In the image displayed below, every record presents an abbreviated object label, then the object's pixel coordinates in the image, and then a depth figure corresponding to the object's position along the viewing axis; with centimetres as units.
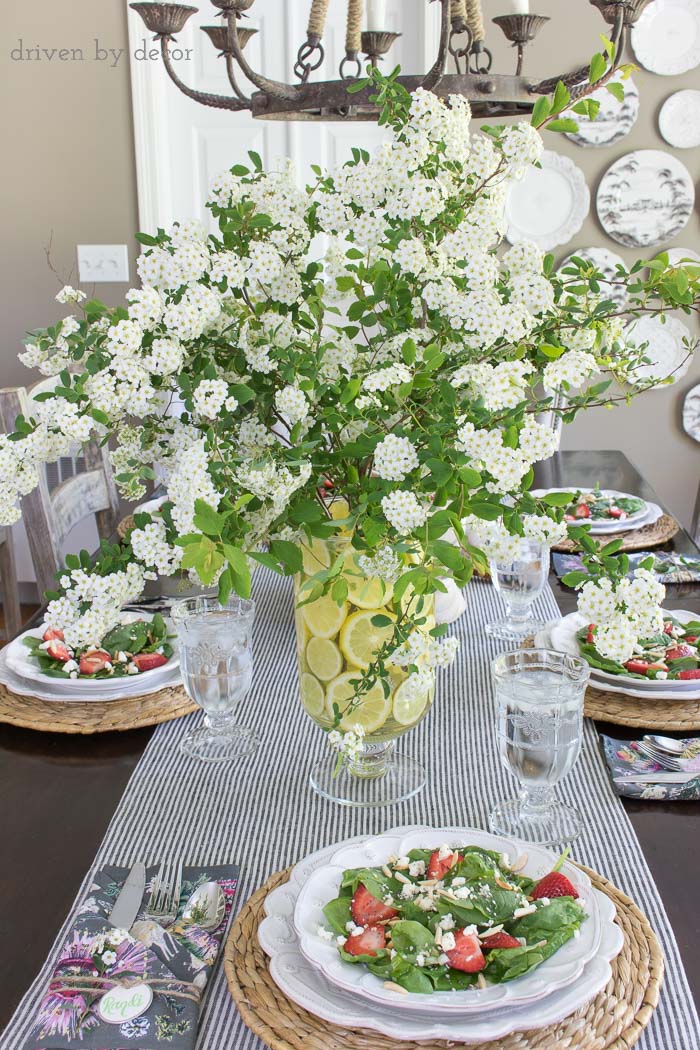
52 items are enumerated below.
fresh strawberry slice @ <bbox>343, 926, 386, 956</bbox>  74
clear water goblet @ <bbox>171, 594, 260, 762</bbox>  112
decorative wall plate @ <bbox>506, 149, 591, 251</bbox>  342
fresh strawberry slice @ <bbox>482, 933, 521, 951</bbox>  74
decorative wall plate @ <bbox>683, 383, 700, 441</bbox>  355
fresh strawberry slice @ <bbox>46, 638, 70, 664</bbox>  129
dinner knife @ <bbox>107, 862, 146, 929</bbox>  83
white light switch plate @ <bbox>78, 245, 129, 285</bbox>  349
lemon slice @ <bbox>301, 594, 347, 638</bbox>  105
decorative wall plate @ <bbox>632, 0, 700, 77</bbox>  326
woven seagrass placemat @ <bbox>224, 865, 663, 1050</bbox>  70
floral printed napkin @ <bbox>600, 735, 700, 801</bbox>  105
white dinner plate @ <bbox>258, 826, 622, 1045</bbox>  69
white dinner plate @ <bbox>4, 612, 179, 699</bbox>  124
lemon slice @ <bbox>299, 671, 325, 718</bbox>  108
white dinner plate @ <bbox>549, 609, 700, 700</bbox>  121
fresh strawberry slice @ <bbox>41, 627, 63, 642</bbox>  133
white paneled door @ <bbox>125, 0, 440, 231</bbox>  334
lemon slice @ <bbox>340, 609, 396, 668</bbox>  104
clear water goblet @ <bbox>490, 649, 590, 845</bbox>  98
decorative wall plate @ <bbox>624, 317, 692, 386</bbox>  355
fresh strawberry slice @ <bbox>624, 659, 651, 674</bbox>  126
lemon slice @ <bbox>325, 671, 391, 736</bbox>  106
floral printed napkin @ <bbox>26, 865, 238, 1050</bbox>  71
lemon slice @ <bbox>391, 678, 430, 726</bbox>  107
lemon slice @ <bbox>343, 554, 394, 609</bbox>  102
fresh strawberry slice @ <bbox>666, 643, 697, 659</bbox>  130
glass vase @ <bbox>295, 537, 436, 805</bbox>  103
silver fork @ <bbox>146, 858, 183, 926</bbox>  85
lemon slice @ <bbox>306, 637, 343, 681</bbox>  106
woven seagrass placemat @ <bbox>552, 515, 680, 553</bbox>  187
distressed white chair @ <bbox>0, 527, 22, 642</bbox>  261
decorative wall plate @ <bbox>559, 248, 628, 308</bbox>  346
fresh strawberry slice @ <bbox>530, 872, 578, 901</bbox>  80
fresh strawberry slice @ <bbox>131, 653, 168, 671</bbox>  130
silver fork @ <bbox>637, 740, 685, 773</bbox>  109
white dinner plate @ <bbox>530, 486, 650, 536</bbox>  190
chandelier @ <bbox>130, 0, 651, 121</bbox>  143
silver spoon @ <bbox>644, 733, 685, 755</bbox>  112
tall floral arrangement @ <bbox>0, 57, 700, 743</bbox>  85
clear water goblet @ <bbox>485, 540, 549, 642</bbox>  142
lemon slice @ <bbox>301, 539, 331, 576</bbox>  103
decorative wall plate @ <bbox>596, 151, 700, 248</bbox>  340
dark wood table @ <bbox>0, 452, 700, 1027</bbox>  85
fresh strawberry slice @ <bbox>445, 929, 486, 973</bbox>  72
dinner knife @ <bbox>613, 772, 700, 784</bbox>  106
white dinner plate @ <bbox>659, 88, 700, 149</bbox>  333
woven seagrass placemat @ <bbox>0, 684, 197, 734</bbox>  119
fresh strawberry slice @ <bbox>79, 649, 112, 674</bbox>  128
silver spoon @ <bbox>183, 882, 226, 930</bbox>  85
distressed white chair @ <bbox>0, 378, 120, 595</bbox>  192
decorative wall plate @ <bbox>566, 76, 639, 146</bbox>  334
